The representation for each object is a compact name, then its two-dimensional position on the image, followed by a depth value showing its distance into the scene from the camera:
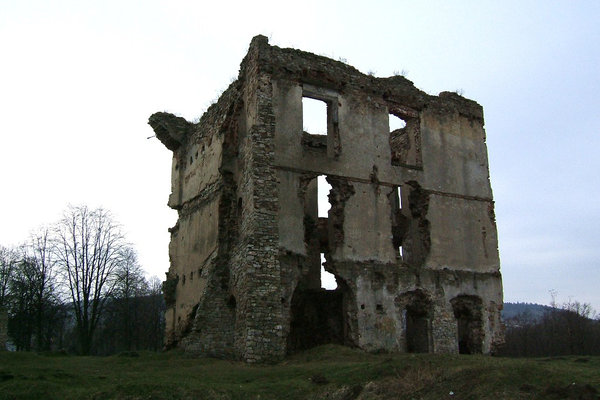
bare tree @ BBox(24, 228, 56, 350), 30.95
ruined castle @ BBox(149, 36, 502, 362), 16.69
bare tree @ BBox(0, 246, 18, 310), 31.92
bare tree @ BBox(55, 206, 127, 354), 28.81
